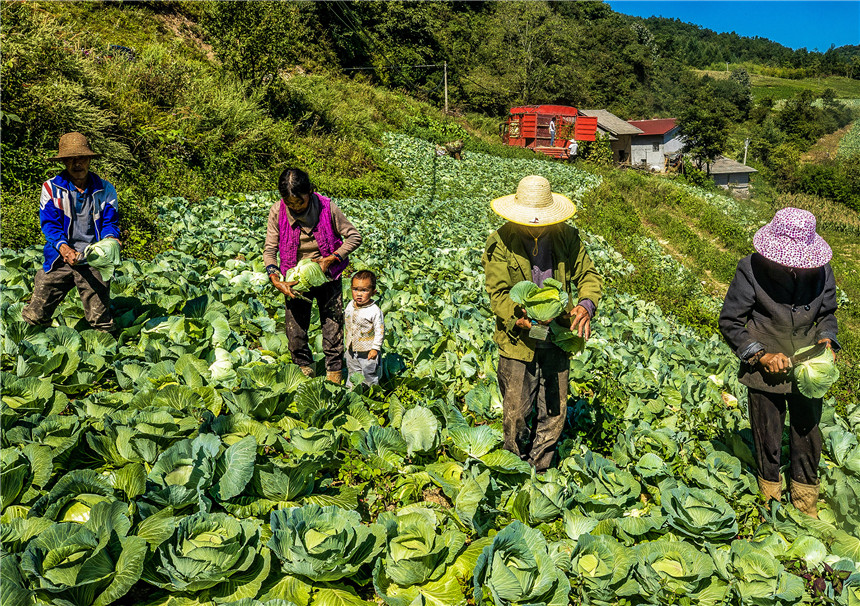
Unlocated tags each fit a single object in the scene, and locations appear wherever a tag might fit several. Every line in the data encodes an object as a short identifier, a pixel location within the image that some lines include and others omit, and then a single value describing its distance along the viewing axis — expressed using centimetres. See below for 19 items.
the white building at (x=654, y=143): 4760
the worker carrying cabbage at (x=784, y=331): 303
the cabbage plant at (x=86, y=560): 192
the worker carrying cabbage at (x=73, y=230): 389
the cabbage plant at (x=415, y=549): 233
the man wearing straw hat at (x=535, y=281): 309
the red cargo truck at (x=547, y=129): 3341
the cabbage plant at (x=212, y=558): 210
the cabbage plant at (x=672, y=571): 254
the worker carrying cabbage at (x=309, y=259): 388
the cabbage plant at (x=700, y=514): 289
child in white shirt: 405
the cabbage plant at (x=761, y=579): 252
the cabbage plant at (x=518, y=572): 227
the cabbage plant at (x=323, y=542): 223
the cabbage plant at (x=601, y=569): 250
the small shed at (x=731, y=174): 4456
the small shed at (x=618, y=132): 4528
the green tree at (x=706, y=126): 4062
